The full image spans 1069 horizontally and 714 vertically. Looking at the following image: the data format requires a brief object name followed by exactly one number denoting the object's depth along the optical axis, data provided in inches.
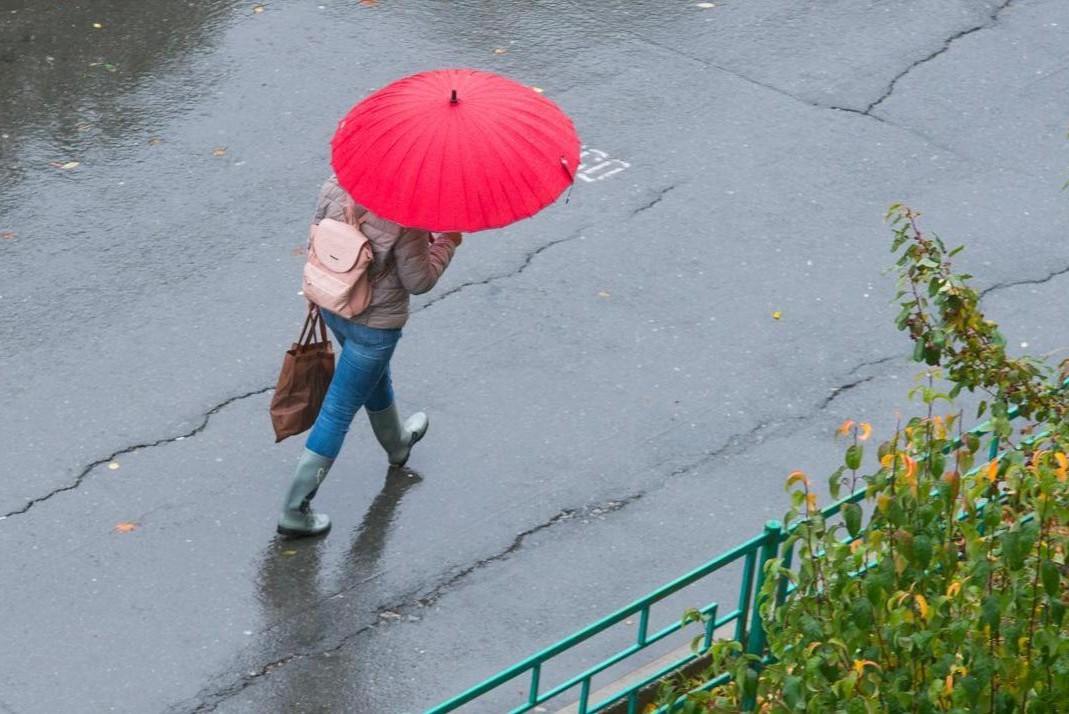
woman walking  471.2
